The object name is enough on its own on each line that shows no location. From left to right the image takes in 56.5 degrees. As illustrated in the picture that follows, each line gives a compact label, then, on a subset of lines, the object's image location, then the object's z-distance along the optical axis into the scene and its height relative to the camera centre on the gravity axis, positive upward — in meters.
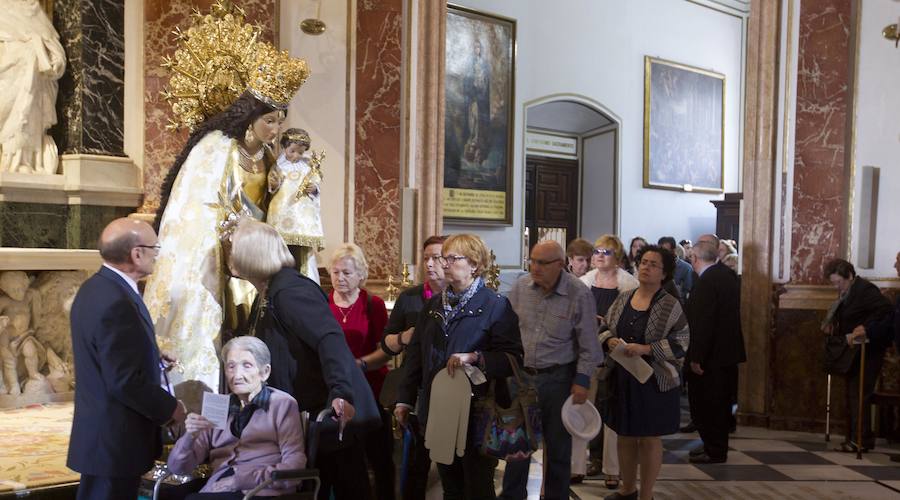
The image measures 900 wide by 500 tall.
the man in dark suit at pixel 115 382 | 2.79 -0.55
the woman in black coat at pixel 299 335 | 3.07 -0.42
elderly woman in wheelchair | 2.92 -0.75
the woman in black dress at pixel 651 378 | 4.63 -0.82
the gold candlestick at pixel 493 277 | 6.16 -0.38
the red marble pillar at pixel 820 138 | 7.45 +0.86
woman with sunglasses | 5.74 -0.36
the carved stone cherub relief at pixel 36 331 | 5.98 -0.84
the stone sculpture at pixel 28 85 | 6.30 +1.00
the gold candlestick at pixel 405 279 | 6.88 -0.45
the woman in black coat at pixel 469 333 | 3.73 -0.48
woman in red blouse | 4.40 -0.48
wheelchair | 2.84 -0.85
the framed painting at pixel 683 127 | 14.28 +1.84
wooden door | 13.83 +0.50
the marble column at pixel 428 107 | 7.62 +1.08
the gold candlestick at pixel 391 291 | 6.87 -0.55
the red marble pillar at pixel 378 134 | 7.48 +0.81
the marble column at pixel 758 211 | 7.65 +0.20
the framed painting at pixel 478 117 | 11.60 +1.56
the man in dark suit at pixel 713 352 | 6.23 -0.92
